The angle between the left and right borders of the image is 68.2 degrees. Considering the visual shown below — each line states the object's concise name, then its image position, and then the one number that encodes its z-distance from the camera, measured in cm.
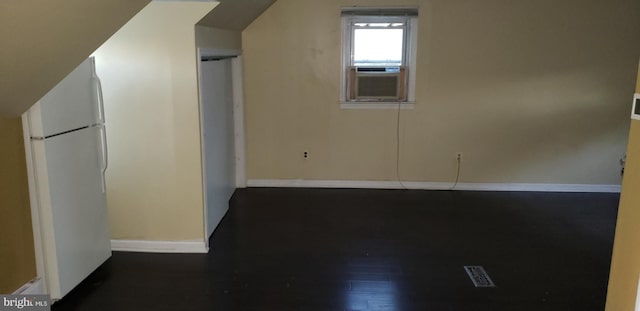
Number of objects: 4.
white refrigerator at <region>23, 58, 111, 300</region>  265
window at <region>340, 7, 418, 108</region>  519
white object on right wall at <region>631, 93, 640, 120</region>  200
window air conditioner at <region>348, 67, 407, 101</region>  526
